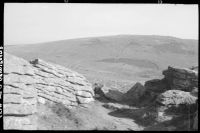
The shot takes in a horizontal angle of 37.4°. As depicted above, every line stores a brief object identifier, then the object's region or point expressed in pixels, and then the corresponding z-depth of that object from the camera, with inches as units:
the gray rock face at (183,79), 912.9
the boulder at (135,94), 997.8
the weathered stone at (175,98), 815.7
